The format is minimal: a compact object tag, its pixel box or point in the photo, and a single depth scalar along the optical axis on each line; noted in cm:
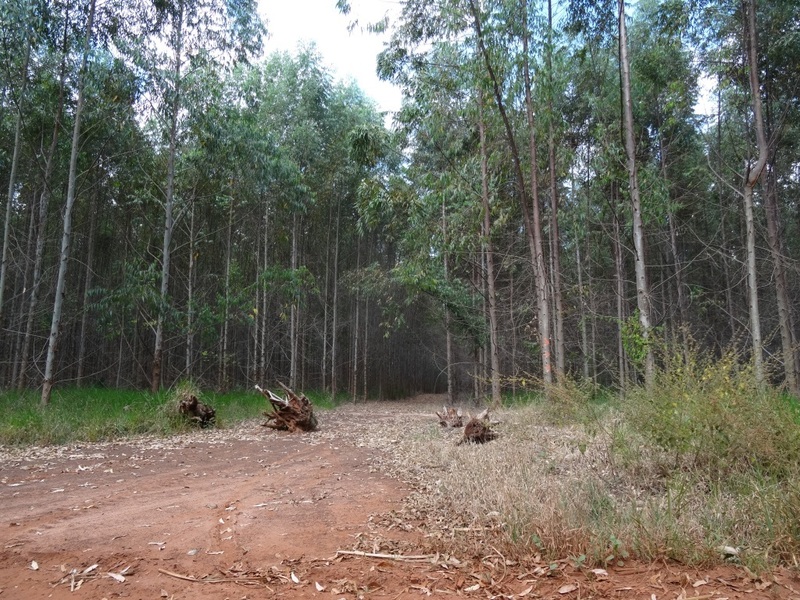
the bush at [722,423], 353
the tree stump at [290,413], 849
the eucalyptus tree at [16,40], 890
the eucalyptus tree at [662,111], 952
